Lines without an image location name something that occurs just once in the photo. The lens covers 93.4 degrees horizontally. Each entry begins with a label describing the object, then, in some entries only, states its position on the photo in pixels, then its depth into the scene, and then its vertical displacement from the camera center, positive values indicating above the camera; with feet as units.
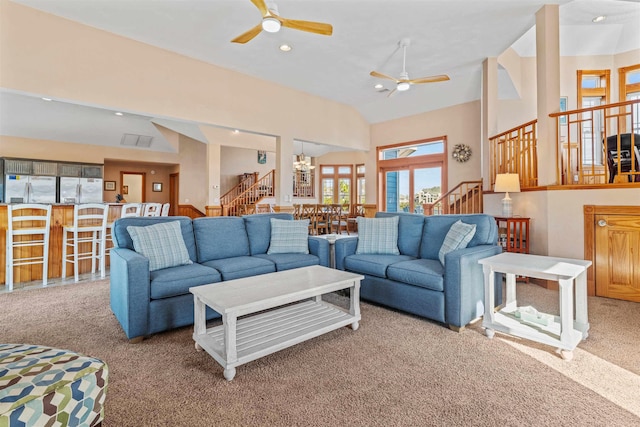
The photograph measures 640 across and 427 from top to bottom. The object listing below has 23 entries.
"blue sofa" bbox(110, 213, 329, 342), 7.75 -1.55
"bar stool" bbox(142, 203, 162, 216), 18.56 +0.45
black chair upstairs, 11.73 +2.39
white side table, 7.04 -2.28
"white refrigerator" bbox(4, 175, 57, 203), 23.58 +2.33
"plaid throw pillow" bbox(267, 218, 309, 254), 11.82 -0.83
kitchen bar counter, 12.86 -1.60
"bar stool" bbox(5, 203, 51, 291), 12.34 -0.74
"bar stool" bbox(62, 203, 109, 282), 13.74 -0.89
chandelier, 33.40 +5.80
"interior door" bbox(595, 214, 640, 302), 10.67 -1.51
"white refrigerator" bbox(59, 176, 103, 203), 25.79 +2.41
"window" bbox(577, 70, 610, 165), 20.94 +8.47
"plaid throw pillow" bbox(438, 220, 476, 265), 9.24 -0.68
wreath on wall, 21.74 +4.60
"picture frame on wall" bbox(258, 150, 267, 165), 39.13 +7.73
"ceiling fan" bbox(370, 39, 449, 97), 14.56 +6.64
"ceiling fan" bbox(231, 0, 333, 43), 9.46 +6.49
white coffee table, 6.20 -2.70
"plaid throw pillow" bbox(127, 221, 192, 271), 8.89 -0.83
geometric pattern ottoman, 3.03 -1.85
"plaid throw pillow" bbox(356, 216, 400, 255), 11.54 -0.78
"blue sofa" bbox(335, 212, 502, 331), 8.35 -1.70
